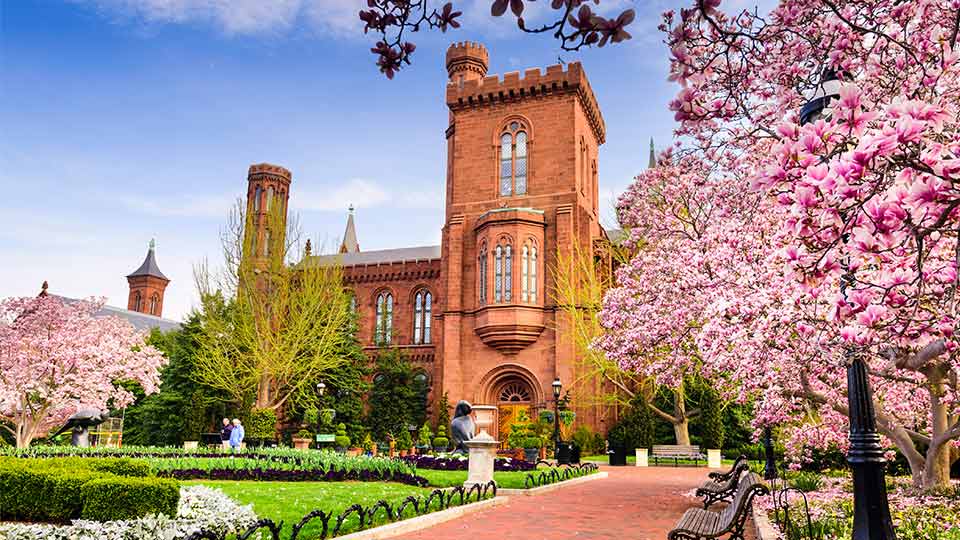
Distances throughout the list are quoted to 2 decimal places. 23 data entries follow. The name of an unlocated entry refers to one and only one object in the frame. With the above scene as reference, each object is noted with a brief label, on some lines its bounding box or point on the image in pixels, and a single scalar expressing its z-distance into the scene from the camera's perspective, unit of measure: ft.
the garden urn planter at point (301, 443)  92.94
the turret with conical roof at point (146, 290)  266.77
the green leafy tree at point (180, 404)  108.88
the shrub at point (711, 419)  96.02
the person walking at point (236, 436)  77.30
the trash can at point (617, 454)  82.43
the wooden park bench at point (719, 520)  20.86
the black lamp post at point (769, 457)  37.60
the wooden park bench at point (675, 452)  86.17
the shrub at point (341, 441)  92.68
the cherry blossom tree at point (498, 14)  8.19
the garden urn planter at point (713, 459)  80.53
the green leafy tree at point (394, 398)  115.03
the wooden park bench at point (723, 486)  33.76
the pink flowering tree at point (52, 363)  65.16
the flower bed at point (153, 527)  21.91
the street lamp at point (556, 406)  73.92
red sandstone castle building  101.76
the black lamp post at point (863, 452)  14.99
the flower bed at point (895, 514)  22.67
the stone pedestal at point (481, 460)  40.91
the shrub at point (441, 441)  95.65
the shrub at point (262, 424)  95.76
